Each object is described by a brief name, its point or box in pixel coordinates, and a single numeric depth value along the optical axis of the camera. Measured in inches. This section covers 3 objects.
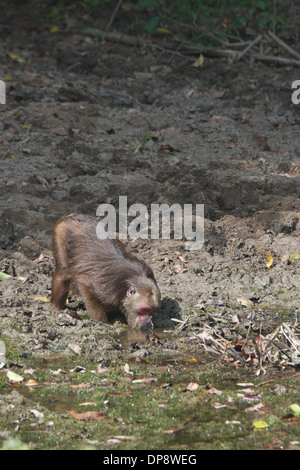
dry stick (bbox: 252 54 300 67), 965.8
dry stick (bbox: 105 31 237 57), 1005.8
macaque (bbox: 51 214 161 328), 504.4
